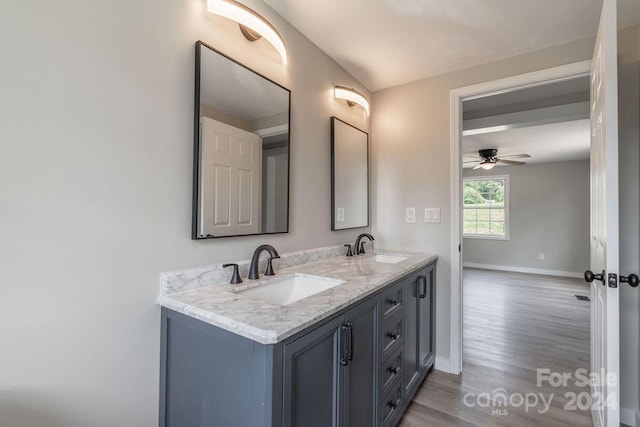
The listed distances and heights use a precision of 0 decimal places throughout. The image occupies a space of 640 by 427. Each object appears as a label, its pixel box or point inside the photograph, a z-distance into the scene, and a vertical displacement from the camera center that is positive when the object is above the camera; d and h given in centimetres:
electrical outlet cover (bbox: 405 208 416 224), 250 +1
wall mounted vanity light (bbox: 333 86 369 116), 218 +90
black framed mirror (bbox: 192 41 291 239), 130 +32
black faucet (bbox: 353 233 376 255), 232 -23
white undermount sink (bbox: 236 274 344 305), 143 -36
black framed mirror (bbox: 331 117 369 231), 217 +32
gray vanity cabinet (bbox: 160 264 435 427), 88 -54
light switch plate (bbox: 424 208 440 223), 238 +2
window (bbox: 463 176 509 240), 641 +23
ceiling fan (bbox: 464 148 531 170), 471 +94
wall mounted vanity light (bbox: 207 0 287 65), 133 +91
